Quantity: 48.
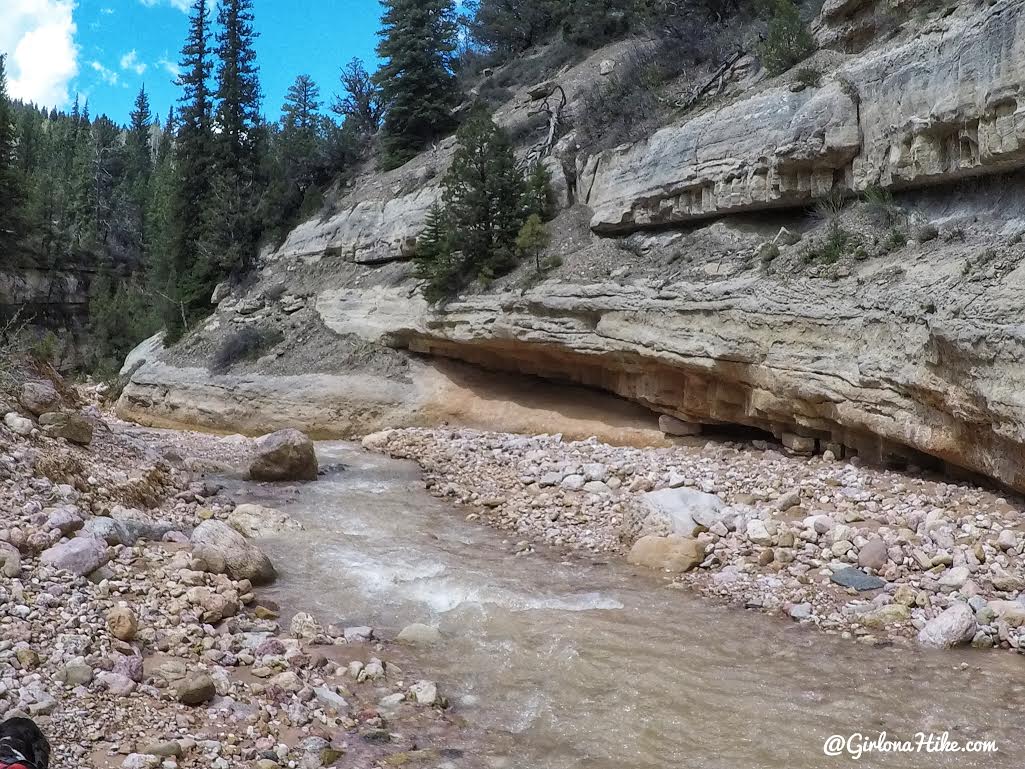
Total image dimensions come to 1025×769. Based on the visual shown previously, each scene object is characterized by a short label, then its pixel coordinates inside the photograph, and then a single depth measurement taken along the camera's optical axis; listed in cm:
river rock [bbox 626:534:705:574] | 834
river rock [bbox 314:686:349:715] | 489
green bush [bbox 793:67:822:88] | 1334
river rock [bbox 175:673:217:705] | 449
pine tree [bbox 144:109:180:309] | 2977
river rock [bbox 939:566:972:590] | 700
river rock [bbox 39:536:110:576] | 583
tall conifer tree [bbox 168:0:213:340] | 2809
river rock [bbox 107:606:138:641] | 507
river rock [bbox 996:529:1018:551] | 749
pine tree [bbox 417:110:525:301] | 1872
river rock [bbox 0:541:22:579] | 535
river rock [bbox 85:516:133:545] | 668
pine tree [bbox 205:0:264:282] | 2827
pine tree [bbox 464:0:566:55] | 3456
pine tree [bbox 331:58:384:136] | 3384
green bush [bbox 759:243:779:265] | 1296
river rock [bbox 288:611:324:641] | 603
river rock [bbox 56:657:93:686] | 432
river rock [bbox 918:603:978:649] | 618
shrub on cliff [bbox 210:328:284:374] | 2167
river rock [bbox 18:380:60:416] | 952
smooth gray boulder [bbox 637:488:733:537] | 906
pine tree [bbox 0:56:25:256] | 2464
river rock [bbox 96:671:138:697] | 436
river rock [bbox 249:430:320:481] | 1291
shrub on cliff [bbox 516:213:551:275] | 1786
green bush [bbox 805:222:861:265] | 1177
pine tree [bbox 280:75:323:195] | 3034
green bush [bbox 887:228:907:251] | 1107
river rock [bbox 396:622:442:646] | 631
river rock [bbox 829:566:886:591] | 727
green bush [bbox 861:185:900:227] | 1173
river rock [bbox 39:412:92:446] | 939
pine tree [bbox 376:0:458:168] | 2855
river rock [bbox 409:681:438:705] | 520
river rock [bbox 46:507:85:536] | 646
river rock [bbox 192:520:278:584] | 716
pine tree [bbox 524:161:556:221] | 1916
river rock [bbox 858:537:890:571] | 764
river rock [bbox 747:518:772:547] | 844
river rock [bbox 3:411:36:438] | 862
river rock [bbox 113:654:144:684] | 456
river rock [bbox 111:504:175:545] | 710
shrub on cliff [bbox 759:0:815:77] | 1546
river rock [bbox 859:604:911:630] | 664
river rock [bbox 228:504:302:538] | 936
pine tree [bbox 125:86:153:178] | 5827
